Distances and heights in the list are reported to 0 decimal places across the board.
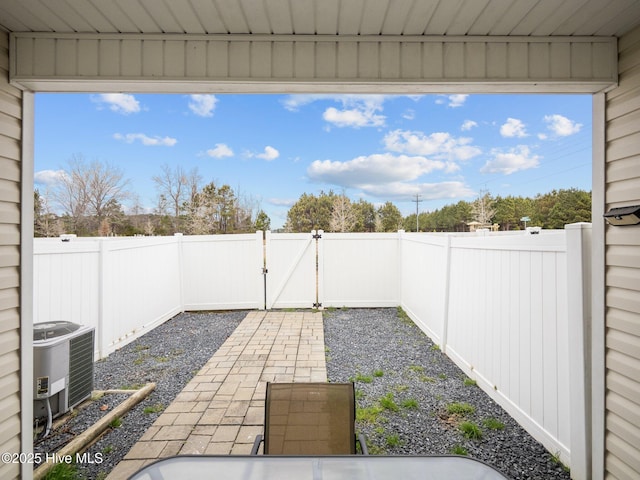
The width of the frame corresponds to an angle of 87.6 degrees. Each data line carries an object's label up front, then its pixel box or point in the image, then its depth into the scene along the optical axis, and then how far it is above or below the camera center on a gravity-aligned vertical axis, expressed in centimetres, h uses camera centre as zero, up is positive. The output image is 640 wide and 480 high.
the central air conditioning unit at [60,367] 255 -105
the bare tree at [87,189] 1980 +302
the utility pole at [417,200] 4256 +515
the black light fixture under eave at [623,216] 175 +14
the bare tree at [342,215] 2907 +217
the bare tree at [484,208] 3381 +332
